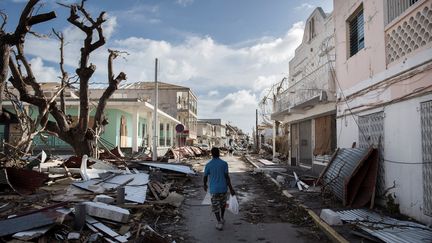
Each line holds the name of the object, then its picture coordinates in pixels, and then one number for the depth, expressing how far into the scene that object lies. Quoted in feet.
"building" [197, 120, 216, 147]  278.87
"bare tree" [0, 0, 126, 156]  47.34
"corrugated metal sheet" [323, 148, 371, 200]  34.06
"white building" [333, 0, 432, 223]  25.71
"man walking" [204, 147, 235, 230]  27.12
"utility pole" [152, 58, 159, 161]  71.97
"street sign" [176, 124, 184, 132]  87.76
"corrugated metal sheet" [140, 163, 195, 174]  57.82
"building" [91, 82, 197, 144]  167.45
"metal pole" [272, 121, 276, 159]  111.53
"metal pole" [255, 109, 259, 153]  188.14
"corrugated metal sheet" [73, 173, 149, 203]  34.14
